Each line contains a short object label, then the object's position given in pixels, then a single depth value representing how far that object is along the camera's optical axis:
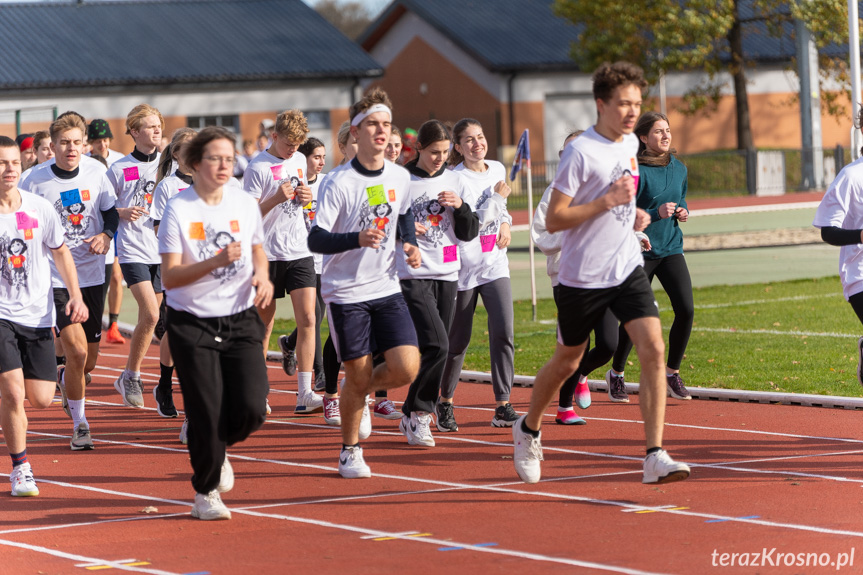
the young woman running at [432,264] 17.17
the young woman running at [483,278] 18.58
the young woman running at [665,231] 20.09
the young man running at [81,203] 19.41
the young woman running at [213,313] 13.55
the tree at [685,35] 85.75
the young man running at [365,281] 15.45
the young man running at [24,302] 15.23
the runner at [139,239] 21.47
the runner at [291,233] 19.97
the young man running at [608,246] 14.19
